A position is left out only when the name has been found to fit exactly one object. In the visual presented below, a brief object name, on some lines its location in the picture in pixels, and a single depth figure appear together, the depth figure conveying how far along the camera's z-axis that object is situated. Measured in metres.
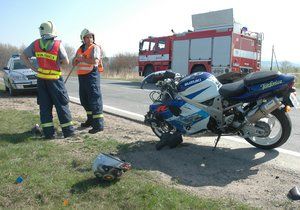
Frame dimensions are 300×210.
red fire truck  20.56
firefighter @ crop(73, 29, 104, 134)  7.01
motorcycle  5.26
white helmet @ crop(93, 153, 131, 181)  4.28
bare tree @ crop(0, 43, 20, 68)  68.94
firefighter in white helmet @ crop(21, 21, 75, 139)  6.66
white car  14.12
